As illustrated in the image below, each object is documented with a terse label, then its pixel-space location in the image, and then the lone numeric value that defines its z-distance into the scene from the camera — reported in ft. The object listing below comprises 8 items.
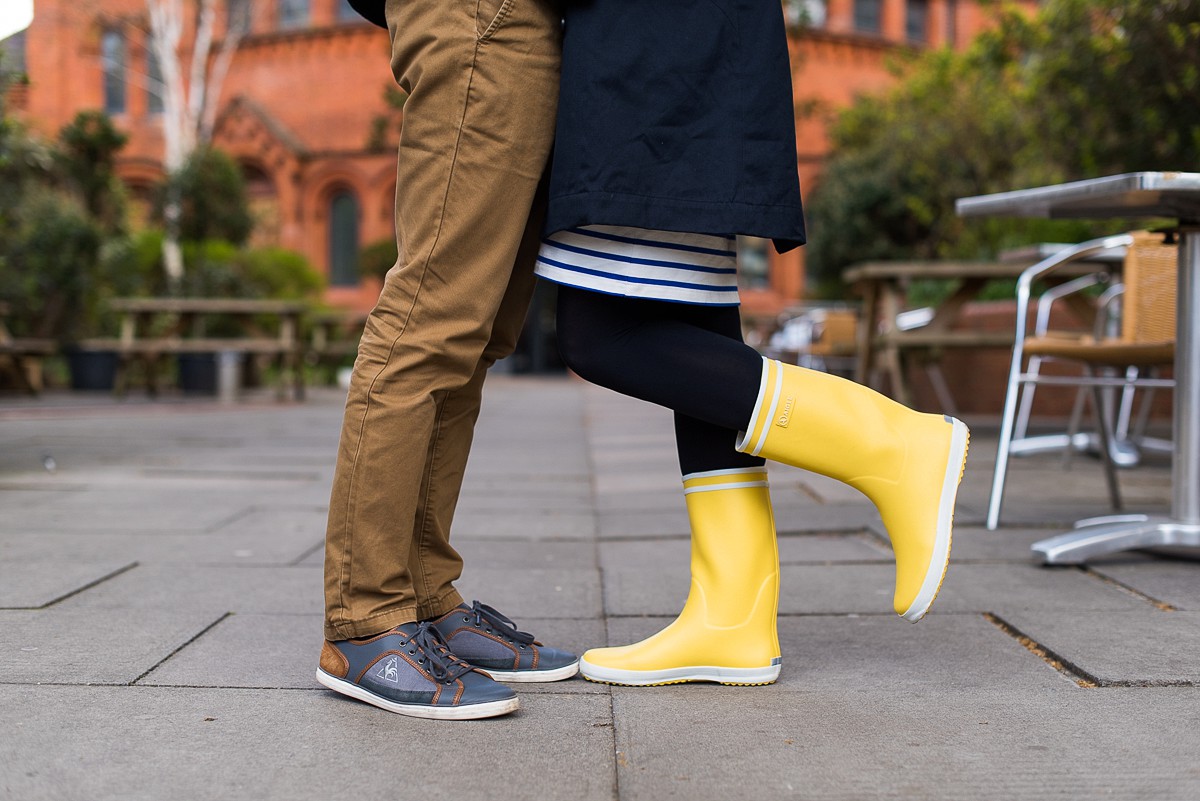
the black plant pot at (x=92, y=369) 37.73
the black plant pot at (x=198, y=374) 36.22
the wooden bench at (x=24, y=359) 31.71
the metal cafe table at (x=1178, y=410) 8.86
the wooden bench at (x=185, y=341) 32.58
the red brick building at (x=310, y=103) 82.48
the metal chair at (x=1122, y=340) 10.56
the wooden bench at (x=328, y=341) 46.21
